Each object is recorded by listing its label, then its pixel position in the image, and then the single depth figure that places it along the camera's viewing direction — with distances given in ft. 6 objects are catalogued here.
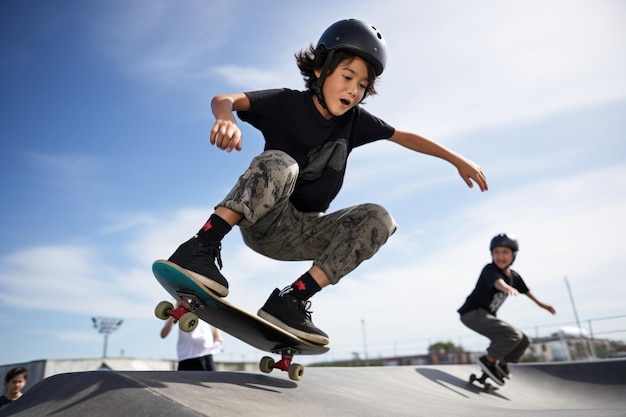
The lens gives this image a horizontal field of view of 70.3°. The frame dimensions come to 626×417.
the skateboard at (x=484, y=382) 17.74
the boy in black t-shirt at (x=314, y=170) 7.86
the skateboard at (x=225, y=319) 6.70
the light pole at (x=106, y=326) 157.69
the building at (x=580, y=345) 48.09
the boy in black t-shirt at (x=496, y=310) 17.88
